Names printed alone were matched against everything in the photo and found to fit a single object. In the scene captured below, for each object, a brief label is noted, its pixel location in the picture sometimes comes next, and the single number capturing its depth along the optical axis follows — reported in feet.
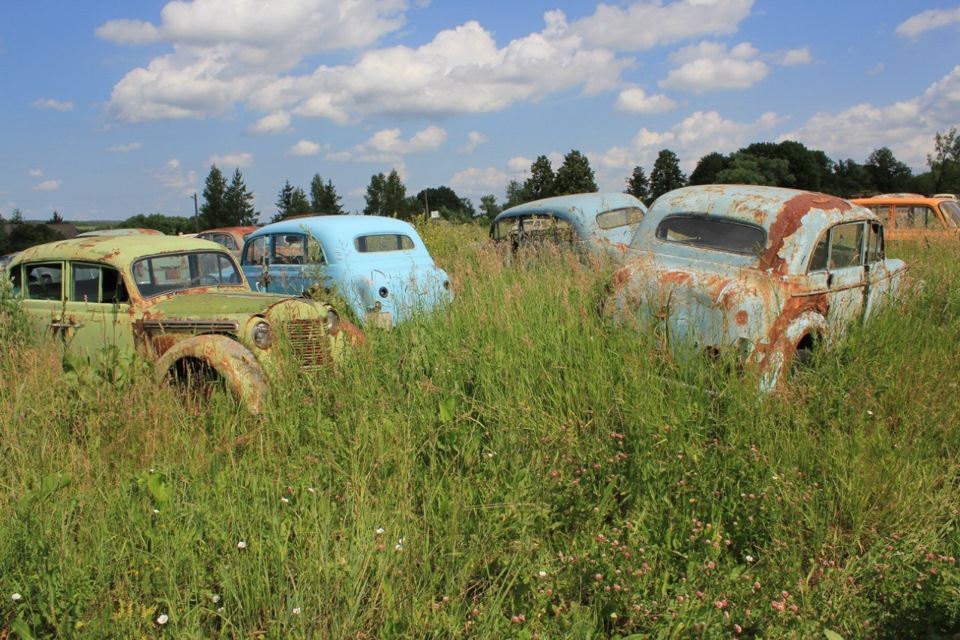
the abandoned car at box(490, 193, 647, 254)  35.68
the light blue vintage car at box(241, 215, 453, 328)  29.40
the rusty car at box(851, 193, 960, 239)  41.04
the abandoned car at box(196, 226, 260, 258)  60.23
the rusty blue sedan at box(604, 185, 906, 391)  16.96
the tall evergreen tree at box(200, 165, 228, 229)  222.89
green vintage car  17.49
